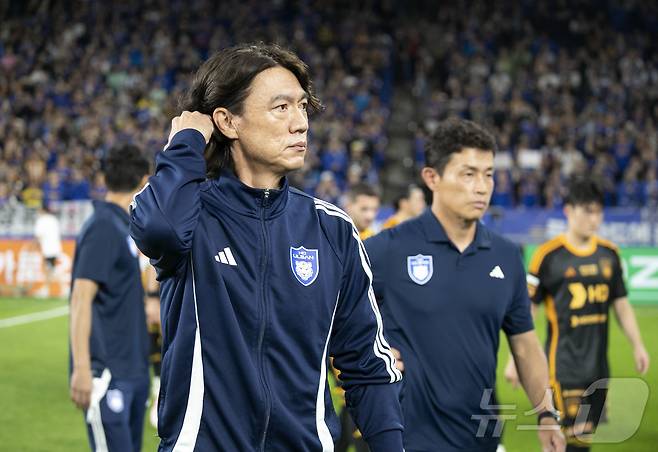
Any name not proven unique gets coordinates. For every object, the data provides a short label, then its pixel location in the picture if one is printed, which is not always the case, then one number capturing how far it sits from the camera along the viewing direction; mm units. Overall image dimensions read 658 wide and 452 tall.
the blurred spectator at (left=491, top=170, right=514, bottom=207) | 23156
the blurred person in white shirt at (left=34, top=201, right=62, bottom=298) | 19344
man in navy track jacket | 2822
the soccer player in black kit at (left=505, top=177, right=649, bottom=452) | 7227
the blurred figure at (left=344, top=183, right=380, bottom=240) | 9445
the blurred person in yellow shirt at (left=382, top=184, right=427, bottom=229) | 11000
